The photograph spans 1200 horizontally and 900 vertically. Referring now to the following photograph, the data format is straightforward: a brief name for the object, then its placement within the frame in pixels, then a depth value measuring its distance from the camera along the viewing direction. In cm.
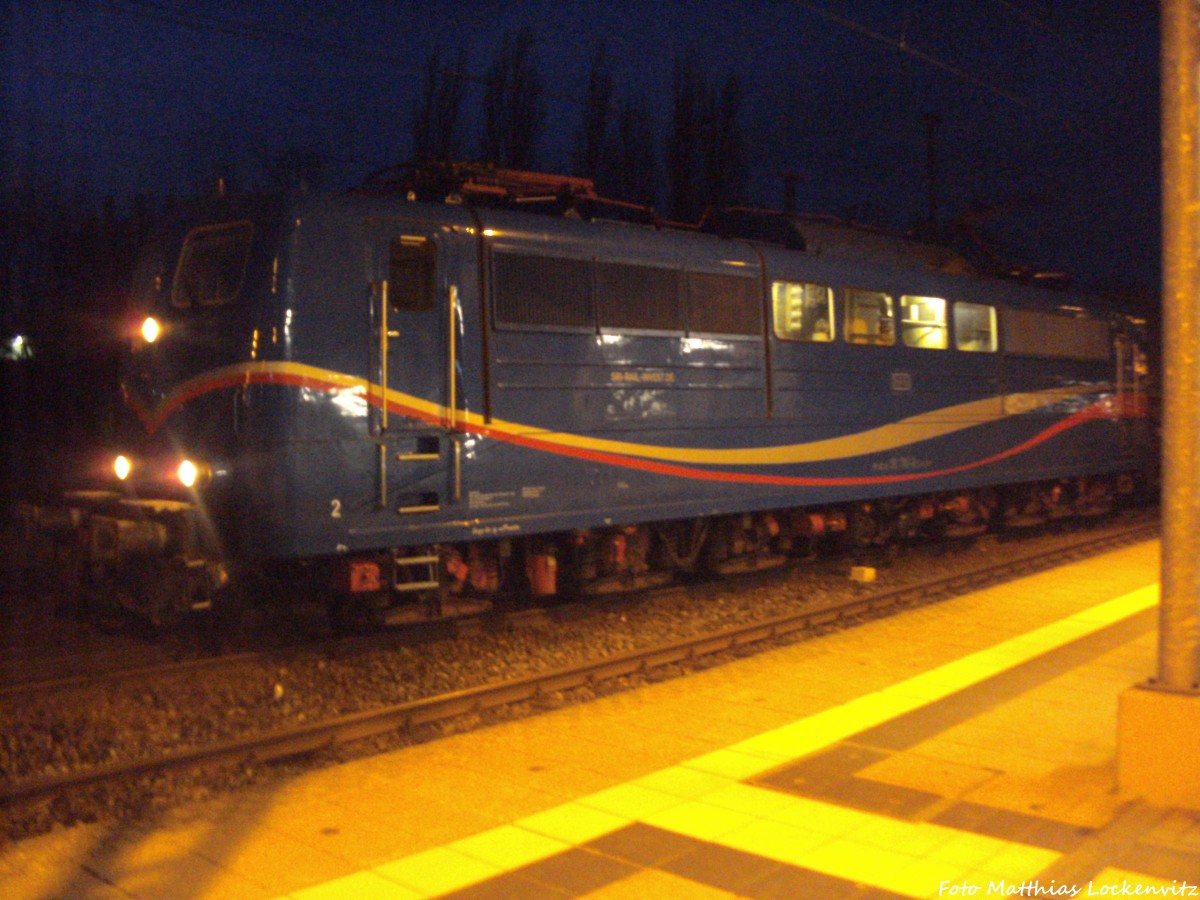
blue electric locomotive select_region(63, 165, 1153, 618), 799
